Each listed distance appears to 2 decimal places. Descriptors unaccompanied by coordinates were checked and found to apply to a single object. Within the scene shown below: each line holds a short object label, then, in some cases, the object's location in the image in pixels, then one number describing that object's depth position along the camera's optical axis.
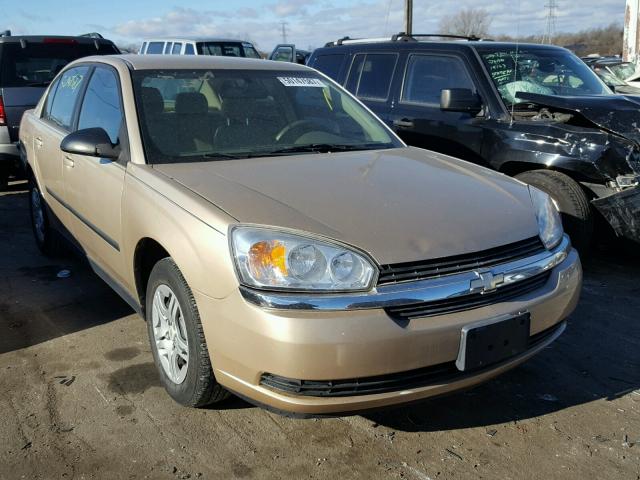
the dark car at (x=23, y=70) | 7.17
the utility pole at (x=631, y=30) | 15.02
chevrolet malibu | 2.35
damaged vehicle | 4.68
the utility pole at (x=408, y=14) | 18.70
